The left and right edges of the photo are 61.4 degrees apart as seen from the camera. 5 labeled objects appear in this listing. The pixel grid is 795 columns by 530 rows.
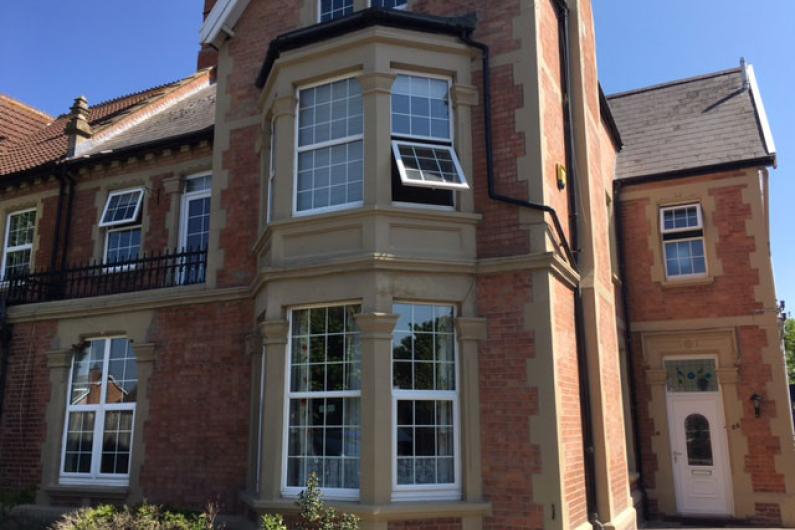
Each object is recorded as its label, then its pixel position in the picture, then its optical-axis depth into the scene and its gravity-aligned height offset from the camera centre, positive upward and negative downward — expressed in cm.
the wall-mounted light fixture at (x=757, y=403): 1270 +20
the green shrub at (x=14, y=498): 1079 -130
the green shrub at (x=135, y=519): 834 -129
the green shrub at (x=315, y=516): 748 -111
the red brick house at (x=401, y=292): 832 +187
